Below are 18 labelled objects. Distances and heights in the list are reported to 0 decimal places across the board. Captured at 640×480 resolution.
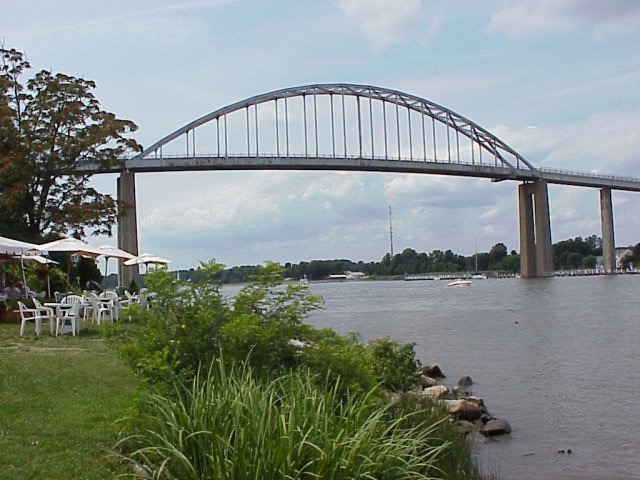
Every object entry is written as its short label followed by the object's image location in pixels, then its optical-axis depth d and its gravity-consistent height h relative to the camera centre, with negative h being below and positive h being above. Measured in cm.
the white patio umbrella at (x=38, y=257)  1778 +85
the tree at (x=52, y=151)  2664 +476
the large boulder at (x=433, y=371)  1588 -179
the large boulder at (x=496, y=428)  1022 -190
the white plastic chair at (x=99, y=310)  1650 -35
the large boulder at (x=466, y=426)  966 -182
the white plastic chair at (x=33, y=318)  1450 -40
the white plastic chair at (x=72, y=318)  1462 -43
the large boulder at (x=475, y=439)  951 -192
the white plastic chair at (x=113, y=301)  1748 -19
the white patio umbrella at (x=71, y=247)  1919 +111
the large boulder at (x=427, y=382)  1330 -174
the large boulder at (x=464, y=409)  1080 -175
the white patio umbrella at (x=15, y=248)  1562 +93
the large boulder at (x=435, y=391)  1110 -161
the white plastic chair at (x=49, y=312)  1469 -31
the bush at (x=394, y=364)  1116 -119
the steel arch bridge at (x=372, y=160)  6209 +996
